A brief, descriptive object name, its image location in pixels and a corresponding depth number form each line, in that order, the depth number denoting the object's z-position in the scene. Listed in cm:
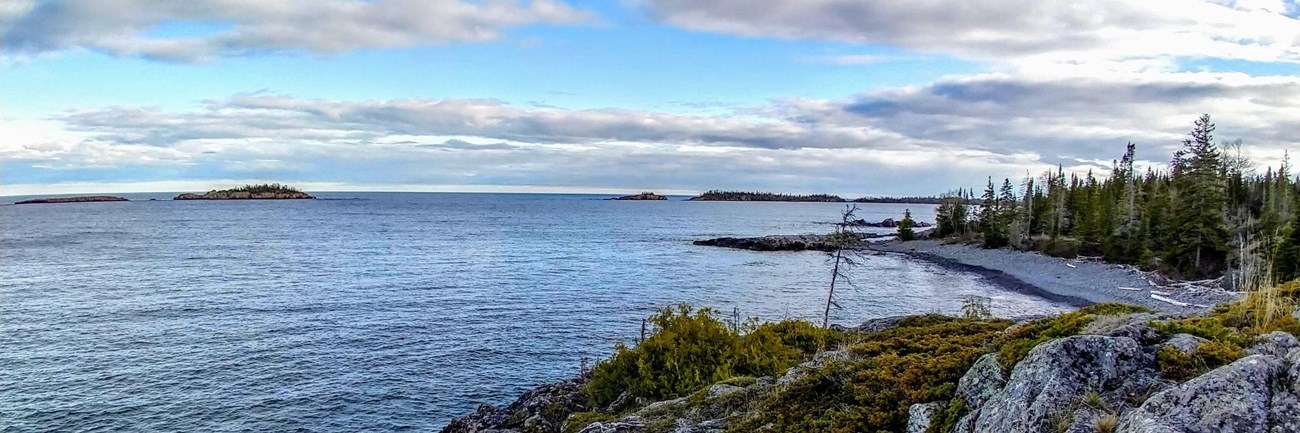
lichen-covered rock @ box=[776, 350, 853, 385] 980
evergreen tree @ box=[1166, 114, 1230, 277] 5112
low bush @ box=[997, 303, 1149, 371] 722
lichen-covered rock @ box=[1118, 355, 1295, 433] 513
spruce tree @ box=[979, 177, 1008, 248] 8700
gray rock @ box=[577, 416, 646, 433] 1076
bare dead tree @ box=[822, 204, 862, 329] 2529
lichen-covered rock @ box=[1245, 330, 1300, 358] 626
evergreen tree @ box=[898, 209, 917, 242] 10694
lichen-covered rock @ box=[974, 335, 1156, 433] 609
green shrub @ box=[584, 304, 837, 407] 1466
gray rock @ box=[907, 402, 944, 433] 721
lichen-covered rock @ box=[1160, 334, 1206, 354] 641
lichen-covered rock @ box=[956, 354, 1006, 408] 701
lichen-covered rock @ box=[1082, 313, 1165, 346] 684
